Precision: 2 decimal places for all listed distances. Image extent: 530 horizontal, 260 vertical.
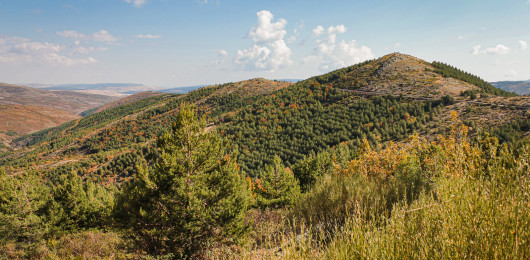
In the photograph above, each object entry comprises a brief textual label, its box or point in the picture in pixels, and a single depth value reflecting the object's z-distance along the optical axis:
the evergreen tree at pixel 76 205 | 23.45
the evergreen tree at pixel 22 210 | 17.70
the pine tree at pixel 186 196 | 10.60
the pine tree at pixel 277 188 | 25.42
